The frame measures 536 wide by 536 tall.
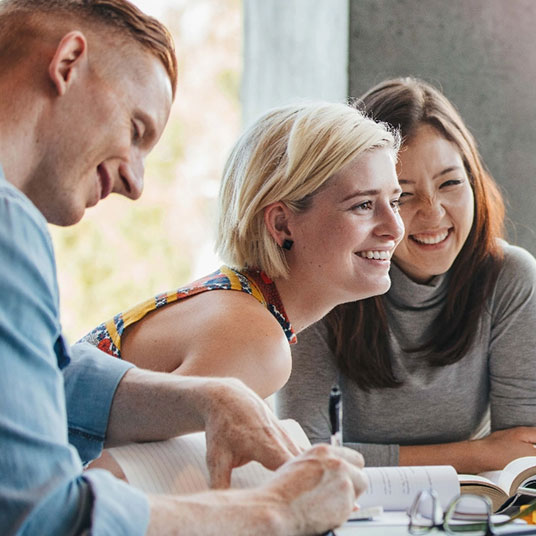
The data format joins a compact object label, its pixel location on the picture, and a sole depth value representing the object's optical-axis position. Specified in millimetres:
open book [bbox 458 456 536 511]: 1329
